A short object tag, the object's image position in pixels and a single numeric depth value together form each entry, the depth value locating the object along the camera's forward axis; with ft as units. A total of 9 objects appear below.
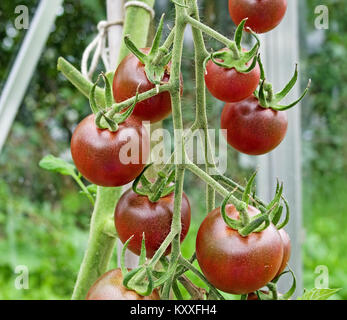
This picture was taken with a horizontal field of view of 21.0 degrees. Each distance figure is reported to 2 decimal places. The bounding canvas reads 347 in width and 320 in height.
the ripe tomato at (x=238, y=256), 1.39
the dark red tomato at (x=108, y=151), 1.41
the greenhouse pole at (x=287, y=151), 2.86
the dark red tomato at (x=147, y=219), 1.47
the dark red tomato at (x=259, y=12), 1.51
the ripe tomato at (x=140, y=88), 1.46
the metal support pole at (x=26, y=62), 2.76
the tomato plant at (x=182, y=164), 1.39
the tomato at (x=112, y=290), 1.40
